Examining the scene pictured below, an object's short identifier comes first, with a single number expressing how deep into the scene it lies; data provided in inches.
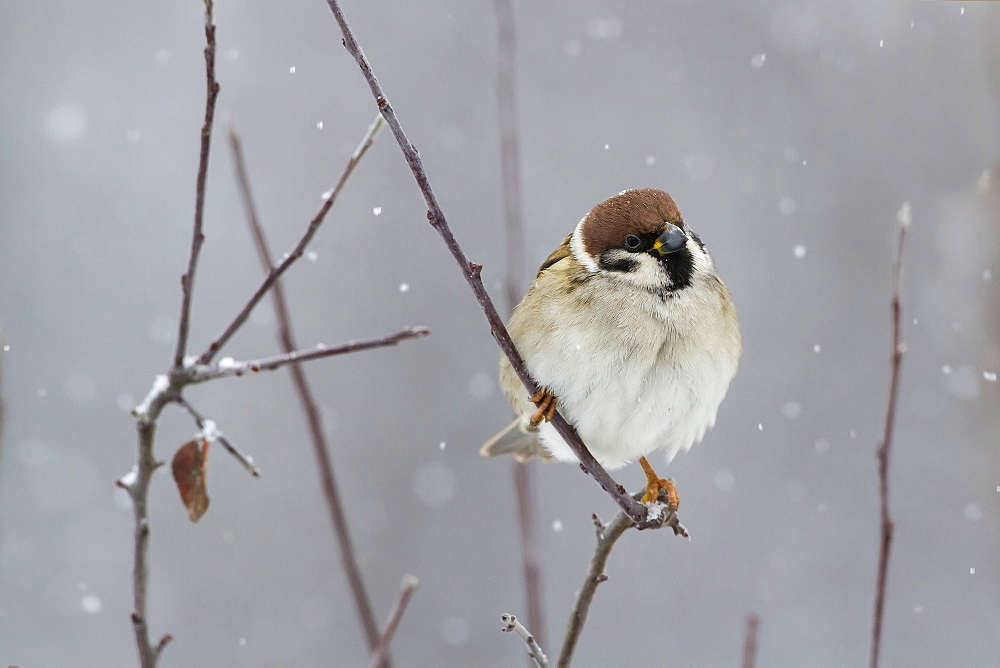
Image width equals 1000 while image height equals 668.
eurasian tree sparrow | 141.9
